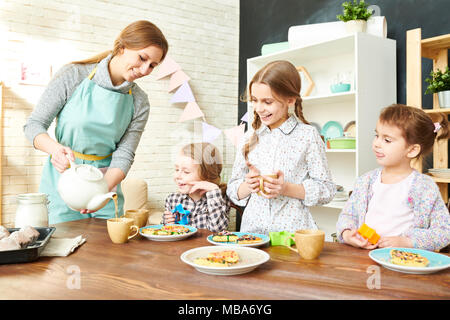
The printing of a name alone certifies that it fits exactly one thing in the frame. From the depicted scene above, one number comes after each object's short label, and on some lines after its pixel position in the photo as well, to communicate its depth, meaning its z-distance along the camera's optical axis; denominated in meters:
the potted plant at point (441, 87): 2.59
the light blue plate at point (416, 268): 0.94
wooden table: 0.84
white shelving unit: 3.02
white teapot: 1.35
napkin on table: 1.15
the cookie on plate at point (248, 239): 1.24
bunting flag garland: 4.27
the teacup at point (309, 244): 1.08
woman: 1.74
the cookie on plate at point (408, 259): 0.97
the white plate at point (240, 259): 0.95
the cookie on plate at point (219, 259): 0.97
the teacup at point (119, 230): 1.29
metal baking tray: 1.05
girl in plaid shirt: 1.84
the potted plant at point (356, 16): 3.06
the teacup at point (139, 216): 1.54
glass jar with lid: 1.37
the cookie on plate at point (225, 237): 1.26
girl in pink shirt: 1.45
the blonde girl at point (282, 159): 1.59
